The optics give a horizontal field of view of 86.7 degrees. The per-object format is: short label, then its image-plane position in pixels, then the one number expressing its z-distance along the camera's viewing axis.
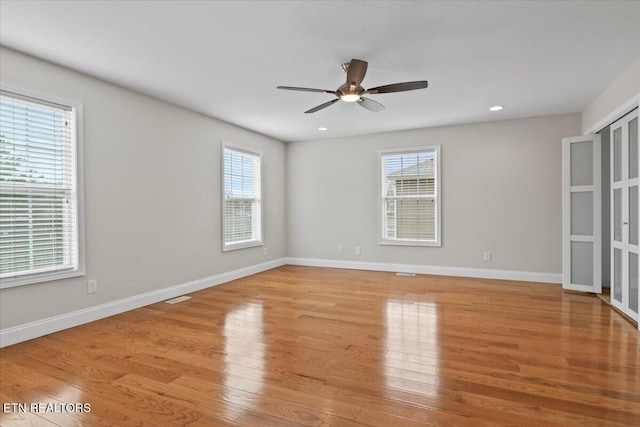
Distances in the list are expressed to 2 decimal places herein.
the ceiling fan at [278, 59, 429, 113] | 2.96
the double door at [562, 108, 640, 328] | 3.44
